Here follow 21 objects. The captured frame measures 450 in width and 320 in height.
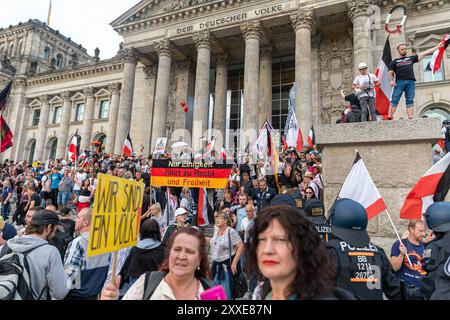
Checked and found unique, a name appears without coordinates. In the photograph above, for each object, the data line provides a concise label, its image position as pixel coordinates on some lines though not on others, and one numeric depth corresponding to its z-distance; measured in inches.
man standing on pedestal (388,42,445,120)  266.5
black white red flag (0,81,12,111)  349.4
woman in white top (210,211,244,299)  187.6
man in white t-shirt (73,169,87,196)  499.5
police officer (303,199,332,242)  161.8
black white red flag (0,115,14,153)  367.2
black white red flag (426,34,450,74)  281.2
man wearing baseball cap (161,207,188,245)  213.0
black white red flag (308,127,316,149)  549.1
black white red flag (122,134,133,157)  641.6
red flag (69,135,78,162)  565.6
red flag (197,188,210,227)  299.0
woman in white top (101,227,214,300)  84.0
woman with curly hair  62.4
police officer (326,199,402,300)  97.3
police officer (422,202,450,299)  97.6
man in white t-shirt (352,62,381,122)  272.2
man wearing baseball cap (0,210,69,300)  100.6
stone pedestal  211.2
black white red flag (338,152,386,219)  154.8
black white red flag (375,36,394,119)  293.0
